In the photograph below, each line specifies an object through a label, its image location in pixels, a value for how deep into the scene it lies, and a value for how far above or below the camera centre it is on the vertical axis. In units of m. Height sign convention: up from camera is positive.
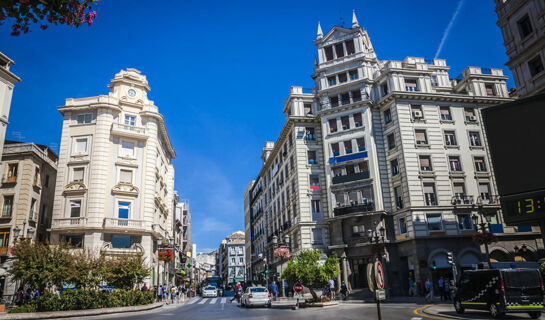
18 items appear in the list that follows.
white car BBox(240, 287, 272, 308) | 26.39 -1.21
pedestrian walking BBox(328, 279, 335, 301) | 32.33 -1.25
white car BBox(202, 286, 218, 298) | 51.60 -1.41
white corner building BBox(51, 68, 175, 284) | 35.44 +10.36
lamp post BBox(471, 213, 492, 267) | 25.21 +2.63
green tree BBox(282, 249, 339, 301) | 24.20 +0.31
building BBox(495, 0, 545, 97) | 24.19 +13.65
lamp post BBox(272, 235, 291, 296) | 32.14 +2.75
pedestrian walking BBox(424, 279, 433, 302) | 27.52 -1.52
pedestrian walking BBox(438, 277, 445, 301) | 27.19 -1.18
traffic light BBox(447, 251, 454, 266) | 26.49 +0.65
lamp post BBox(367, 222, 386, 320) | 26.93 +2.73
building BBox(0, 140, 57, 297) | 35.47 +8.74
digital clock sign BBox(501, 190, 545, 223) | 15.29 +2.19
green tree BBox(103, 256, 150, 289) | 23.42 +0.73
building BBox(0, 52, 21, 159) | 26.64 +13.27
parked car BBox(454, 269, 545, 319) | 14.30 -0.95
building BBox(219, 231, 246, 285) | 124.43 +5.60
